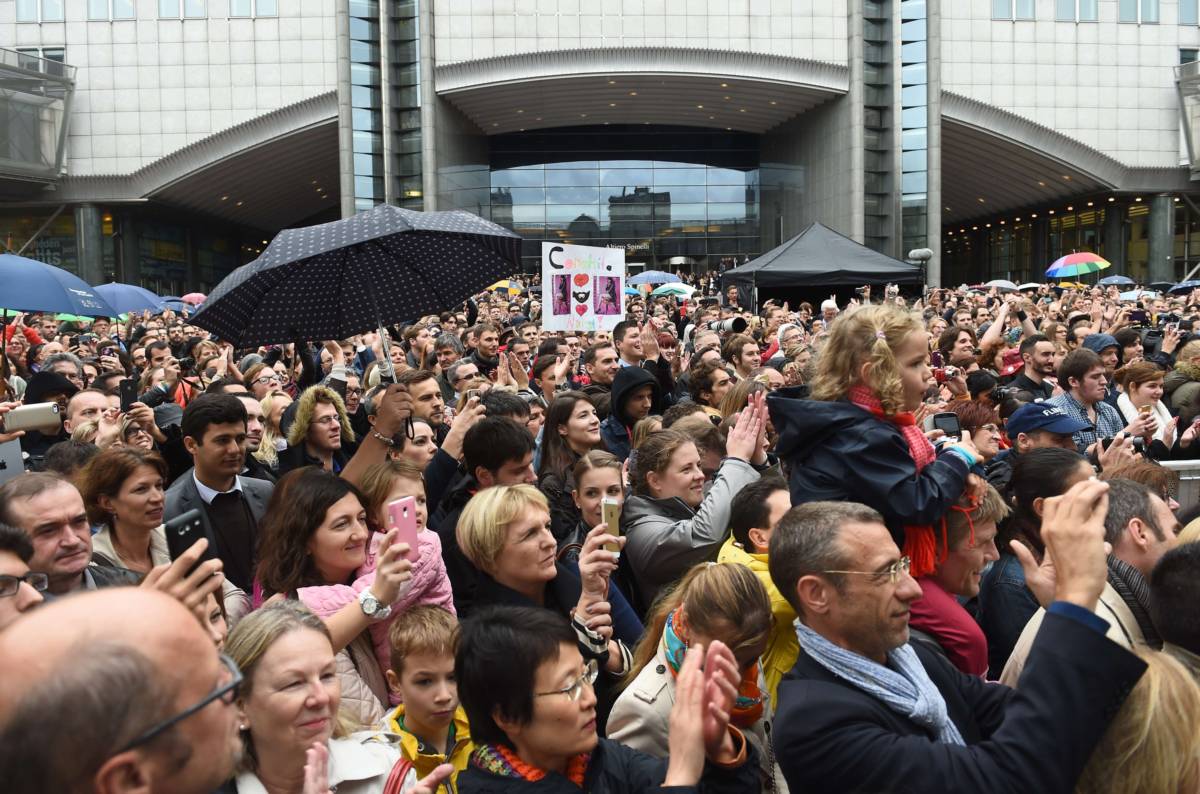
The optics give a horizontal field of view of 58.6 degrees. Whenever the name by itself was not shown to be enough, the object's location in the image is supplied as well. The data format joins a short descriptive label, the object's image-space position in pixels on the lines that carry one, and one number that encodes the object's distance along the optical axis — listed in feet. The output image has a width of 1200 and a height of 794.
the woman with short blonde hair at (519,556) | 12.88
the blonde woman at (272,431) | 21.77
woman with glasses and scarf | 8.81
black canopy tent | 50.79
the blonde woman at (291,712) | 8.91
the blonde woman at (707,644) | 10.21
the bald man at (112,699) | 4.79
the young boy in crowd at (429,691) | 10.98
